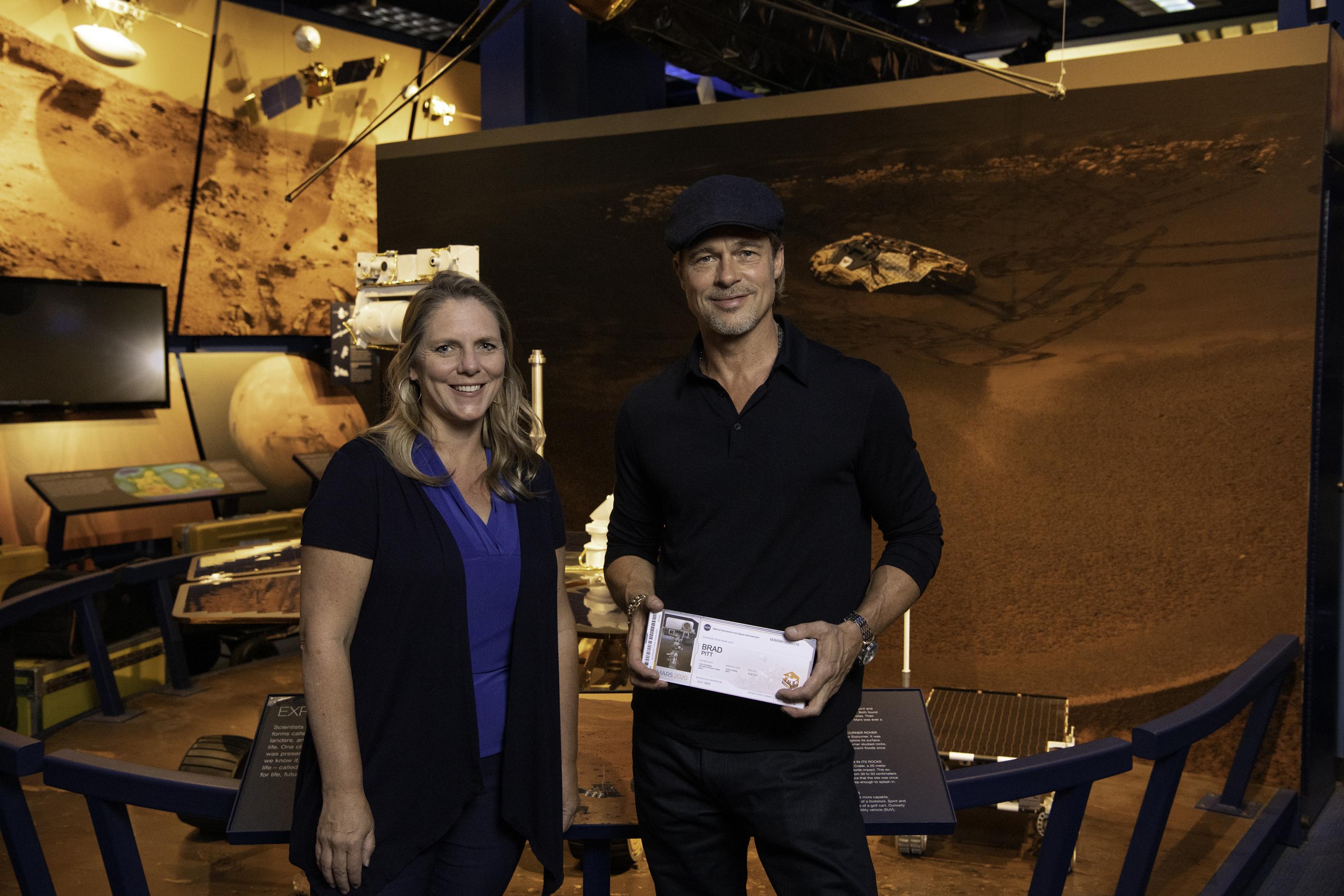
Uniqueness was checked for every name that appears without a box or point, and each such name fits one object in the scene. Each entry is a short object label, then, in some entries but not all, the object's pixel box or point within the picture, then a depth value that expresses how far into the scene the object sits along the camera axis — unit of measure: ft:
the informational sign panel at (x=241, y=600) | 11.36
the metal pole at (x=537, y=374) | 12.57
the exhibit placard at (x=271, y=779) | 6.15
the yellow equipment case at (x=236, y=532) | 21.26
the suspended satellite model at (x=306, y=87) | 26.40
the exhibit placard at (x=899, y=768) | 6.27
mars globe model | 26.66
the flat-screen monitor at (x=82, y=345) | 21.44
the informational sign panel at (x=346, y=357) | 25.31
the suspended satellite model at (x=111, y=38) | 21.01
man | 5.33
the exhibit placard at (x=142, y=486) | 19.80
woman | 5.09
